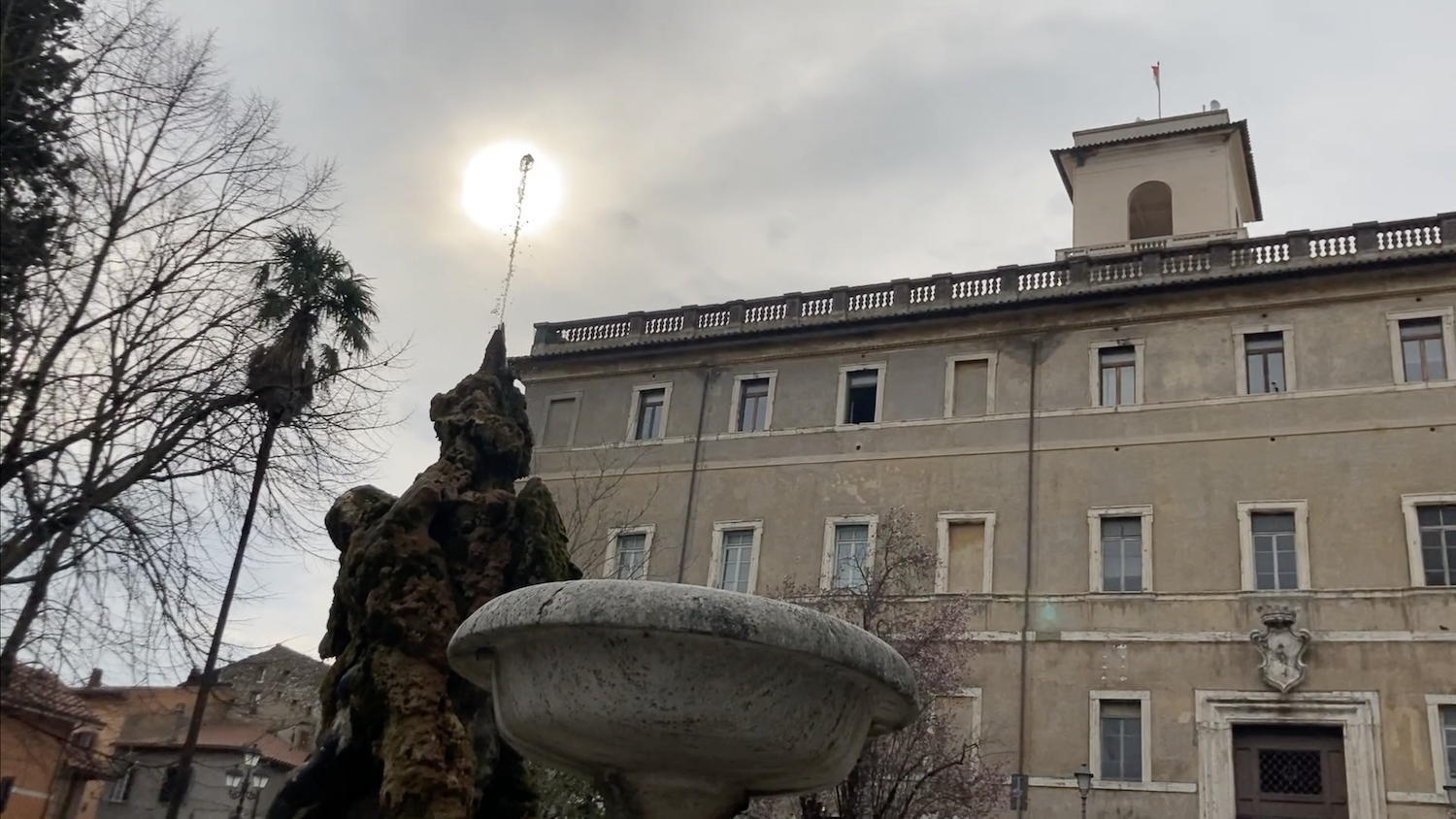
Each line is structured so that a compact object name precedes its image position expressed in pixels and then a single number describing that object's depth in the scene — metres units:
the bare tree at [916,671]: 14.20
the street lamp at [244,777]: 21.78
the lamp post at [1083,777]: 19.03
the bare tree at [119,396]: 9.90
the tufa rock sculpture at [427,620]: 5.97
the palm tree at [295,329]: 13.13
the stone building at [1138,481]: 20.20
